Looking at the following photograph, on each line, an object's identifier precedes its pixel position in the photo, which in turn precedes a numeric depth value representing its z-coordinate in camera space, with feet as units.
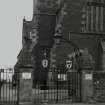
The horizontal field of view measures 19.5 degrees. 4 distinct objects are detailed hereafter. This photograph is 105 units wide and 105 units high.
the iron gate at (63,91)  64.69
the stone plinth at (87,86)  63.77
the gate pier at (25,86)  59.42
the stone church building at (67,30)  94.07
